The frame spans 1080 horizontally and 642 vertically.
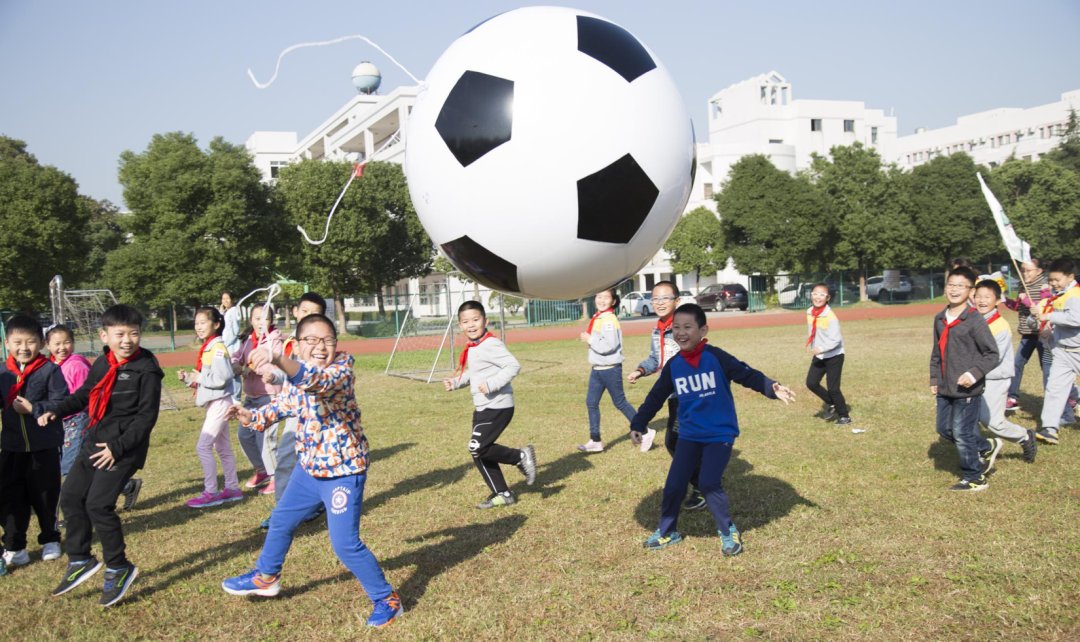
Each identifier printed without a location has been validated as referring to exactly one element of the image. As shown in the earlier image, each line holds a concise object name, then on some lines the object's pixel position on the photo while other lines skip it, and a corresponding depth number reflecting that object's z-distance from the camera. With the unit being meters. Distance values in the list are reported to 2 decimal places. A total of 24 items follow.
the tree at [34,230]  29.36
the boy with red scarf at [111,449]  4.59
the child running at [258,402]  6.80
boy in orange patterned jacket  4.12
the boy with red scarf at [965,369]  6.04
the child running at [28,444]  5.32
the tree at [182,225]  29.91
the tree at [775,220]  39.66
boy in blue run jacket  4.97
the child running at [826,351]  8.95
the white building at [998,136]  66.81
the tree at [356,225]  34.97
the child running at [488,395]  6.29
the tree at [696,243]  47.50
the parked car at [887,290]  40.03
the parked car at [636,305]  37.60
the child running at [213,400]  6.62
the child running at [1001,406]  6.66
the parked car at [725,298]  40.66
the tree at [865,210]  39.66
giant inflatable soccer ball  3.03
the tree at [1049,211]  45.81
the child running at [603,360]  8.36
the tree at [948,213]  40.81
